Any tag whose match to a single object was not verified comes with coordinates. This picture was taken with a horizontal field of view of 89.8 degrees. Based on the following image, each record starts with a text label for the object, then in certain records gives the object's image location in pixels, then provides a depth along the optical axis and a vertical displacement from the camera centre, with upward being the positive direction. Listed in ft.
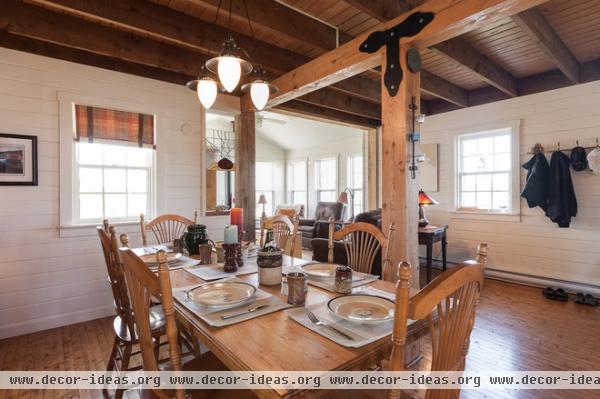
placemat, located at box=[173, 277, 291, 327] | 3.57 -1.45
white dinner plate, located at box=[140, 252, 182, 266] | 6.23 -1.32
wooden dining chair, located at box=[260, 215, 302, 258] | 8.99 -1.03
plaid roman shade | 10.04 +2.54
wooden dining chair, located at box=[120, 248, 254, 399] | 3.00 -1.30
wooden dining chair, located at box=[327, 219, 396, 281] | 6.39 -1.04
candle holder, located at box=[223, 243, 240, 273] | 5.75 -1.18
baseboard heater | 11.83 -3.61
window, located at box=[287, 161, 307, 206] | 29.35 +1.54
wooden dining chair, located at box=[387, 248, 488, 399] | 2.33 -1.00
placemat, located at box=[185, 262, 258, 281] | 5.43 -1.42
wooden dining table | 2.71 -1.50
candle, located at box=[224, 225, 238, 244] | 5.86 -0.74
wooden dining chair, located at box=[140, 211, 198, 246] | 8.77 -0.96
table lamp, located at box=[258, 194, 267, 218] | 27.56 -0.26
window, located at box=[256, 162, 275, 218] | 30.68 +1.48
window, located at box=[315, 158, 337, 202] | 26.11 +1.62
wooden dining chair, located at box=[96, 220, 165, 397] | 5.38 -2.10
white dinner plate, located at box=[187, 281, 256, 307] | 4.04 -1.38
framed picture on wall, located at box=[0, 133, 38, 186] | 8.74 +1.11
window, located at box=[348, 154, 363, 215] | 23.79 +1.37
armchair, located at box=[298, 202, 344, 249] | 18.86 -1.63
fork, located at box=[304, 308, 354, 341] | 3.21 -1.46
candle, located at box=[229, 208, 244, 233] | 6.75 -0.42
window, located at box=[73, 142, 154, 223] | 10.34 +0.57
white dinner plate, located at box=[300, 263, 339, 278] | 5.27 -1.37
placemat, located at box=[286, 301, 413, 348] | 3.11 -1.47
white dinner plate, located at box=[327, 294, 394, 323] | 3.68 -1.42
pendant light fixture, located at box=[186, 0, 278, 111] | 5.73 +2.49
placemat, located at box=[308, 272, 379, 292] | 4.83 -1.43
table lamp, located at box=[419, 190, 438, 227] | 14.19 -0.19
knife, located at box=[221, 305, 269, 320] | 3.64 -1.44
